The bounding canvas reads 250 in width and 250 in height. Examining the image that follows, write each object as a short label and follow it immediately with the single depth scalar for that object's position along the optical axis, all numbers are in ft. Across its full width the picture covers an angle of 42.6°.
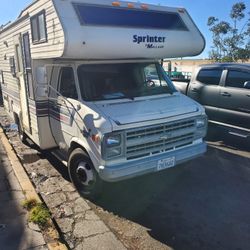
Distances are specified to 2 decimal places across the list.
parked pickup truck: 24.45
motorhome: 15.20
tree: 104.14
